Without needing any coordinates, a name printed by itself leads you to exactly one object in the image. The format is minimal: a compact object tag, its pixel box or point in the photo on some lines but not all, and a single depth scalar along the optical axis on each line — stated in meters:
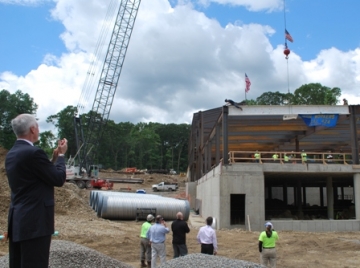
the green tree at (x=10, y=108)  74.19
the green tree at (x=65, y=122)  102.00
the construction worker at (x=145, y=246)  12.22
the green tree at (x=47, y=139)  101.23
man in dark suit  2.82
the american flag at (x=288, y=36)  29.80
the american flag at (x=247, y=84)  32.68
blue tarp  25.61
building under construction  23.52
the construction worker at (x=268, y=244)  10.13
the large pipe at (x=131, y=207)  26.16
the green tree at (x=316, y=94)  80.92
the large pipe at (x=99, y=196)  28.14
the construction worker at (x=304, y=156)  25.26
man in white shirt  9.96
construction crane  58.36
